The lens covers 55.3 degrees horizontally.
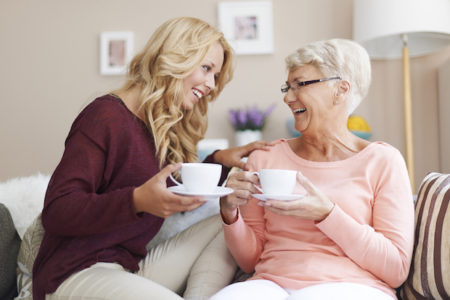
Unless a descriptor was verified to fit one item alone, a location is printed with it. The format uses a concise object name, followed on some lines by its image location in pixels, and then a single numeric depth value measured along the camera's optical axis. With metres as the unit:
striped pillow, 1.06
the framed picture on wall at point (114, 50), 3.02
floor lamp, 2.32
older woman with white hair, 1.06
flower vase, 2.74
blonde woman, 1.04
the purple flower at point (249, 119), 2.76
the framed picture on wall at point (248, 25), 2.93
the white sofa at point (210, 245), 1.08
